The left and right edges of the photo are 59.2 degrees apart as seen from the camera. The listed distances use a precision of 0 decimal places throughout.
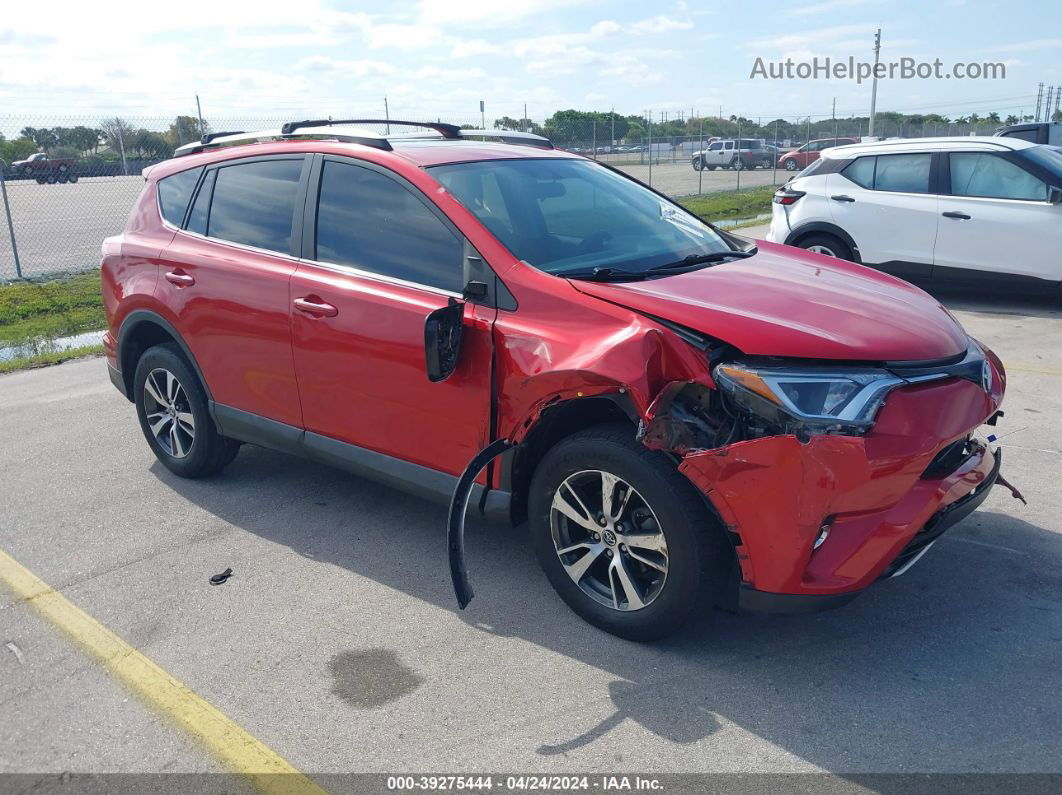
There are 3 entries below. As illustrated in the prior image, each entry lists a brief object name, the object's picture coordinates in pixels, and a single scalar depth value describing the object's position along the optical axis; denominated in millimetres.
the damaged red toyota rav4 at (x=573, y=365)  3025
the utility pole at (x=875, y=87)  40094
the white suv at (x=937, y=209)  8625
